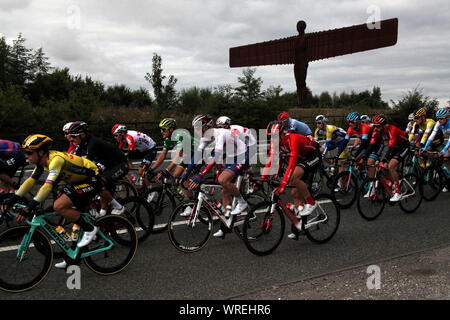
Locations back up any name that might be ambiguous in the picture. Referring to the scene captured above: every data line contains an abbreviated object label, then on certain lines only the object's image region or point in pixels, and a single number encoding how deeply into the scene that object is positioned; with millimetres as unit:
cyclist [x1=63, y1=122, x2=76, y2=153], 6040
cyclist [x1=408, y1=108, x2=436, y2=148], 10352
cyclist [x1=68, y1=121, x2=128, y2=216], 6055
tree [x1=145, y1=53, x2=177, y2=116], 23223
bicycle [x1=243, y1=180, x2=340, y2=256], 5844
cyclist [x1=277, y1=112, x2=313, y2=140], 8297
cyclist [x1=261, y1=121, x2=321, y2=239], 5879
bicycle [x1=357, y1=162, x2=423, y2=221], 7617
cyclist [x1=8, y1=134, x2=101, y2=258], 4828
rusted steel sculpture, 28141
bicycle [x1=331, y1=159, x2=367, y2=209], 8734
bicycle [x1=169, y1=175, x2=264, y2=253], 5820
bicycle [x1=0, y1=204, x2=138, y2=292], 4609
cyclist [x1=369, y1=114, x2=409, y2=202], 8008
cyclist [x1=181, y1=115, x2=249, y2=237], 6315
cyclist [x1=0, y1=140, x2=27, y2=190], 7227
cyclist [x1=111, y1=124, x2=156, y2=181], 7607
